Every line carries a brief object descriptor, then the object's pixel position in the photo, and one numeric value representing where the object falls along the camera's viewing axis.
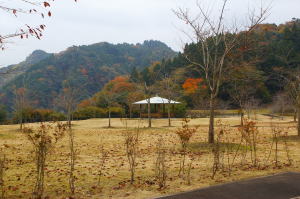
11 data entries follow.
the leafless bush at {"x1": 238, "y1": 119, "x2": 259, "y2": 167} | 7.32
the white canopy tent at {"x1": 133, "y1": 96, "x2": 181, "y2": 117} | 30.62
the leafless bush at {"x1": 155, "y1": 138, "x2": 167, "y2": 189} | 5.31
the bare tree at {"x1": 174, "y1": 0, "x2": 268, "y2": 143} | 11.18
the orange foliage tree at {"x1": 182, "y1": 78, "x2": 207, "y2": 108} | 39.97
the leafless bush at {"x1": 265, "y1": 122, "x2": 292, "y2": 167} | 7.45
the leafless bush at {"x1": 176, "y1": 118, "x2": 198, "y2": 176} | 6.32
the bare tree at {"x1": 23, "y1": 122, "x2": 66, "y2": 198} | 4.77
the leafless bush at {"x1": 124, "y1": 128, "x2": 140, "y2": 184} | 5.68
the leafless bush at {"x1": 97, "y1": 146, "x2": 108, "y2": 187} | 6.81
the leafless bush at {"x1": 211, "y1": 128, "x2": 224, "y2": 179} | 6.18
